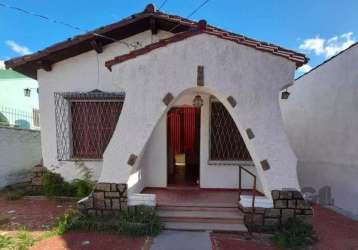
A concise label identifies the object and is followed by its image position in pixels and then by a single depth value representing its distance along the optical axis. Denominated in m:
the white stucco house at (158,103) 4.96
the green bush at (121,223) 4.86
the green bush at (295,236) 4.49
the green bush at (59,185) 7.25
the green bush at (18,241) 4.28
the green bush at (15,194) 7.32
